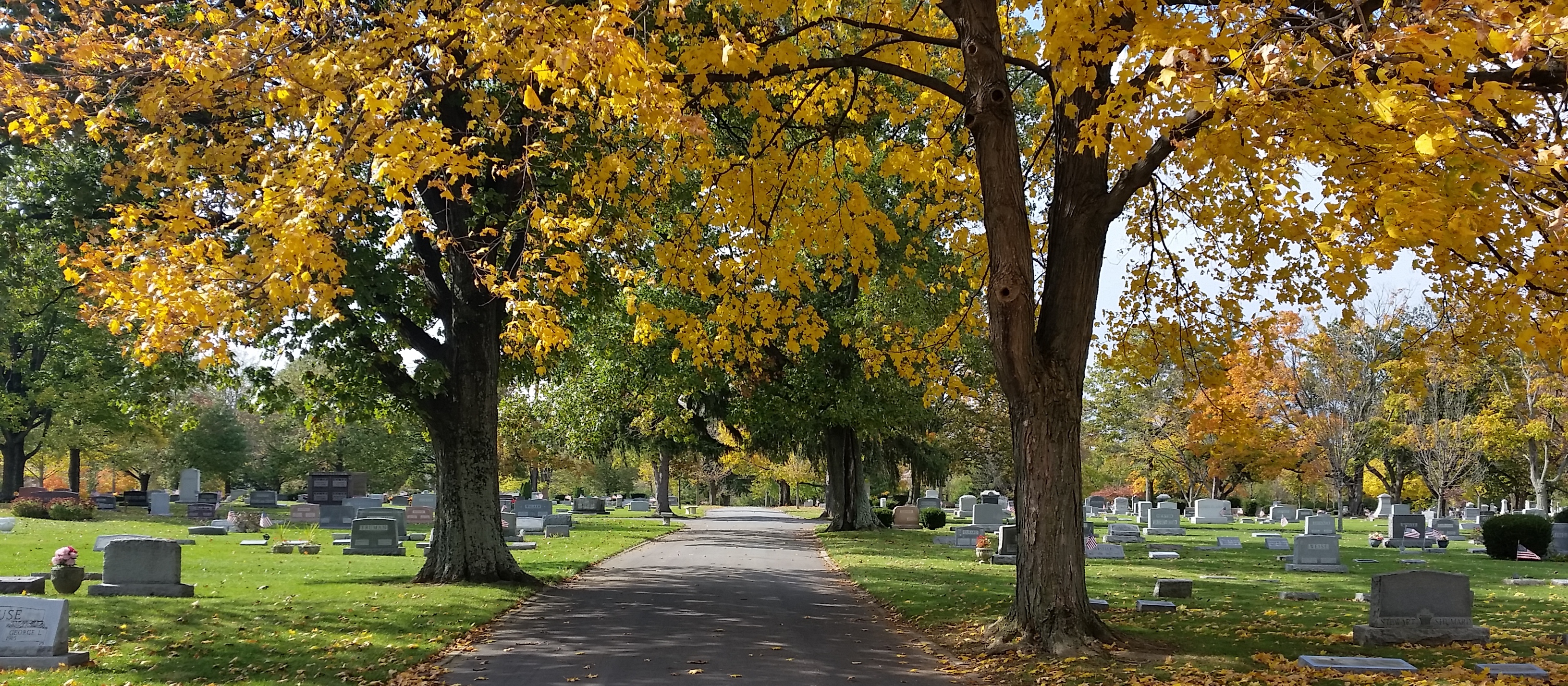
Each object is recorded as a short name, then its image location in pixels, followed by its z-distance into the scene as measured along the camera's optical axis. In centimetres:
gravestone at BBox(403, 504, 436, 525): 3091
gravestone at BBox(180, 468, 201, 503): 4347
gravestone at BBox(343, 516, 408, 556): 2009
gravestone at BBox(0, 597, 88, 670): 788
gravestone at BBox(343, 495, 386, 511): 3356
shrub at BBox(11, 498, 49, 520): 2870
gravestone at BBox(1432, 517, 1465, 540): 3080
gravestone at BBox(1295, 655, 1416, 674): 812
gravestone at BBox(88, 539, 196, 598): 1211
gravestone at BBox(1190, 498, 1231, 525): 4300
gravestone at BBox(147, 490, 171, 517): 3646
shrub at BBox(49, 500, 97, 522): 2909
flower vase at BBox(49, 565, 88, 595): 1184
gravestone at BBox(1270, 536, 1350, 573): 1938
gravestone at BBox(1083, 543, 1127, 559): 2216
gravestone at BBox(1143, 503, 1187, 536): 3378
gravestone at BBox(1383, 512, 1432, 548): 2702
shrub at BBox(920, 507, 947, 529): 3375
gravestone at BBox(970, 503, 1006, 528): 3091
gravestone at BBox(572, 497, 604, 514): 4691
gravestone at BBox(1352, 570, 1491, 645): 983
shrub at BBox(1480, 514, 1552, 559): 2230
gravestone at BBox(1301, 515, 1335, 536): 2808
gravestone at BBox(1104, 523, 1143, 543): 2831
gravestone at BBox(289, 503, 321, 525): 3212
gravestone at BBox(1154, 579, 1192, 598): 1387
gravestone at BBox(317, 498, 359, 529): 2948
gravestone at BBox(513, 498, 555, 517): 3250
